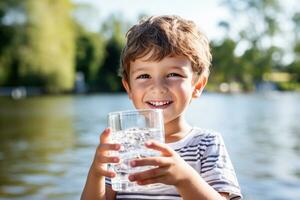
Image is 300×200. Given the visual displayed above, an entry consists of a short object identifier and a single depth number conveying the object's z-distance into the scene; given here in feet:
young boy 5.28
